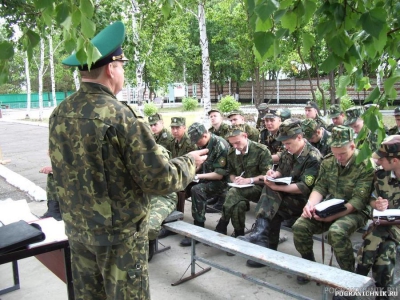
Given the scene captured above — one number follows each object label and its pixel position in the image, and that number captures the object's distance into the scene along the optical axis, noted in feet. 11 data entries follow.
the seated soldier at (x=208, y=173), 16.78
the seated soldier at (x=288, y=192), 14.03
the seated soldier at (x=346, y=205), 11.41
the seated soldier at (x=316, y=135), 19.36
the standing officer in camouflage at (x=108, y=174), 6.60
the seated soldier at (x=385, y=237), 10.49
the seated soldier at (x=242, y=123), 21.76
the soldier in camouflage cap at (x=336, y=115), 22.15
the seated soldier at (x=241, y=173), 15.31
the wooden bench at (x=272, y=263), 8.87
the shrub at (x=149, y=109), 67.41
